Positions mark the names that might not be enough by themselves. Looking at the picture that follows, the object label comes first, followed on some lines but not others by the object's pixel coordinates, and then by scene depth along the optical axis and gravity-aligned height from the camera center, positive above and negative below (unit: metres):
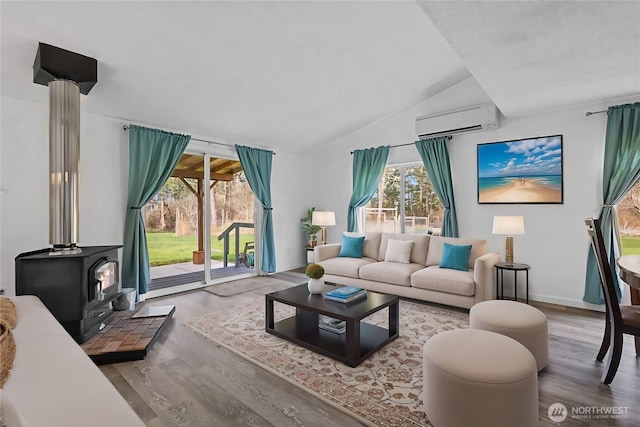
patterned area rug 1.97 -1.20
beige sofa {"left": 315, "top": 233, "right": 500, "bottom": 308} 3.52 -0.75
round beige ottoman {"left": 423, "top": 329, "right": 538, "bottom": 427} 1.54 -0.88
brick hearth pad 2.53 -1.11
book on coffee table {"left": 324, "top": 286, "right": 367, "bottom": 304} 2.85 -0.76
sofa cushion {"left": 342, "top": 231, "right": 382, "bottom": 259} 4.96 -0.52
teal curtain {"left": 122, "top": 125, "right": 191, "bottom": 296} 4.04 +0.32
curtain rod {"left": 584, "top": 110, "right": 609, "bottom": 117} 3.71 +1.19
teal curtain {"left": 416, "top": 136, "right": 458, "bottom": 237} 4.78 +0.56
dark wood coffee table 2.49 -1.12
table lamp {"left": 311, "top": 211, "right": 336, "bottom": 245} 5.67 -0.12
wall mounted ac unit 4.30 +1.32
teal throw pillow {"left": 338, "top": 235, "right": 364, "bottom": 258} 4.90 -0.55
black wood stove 2.64 -0.61
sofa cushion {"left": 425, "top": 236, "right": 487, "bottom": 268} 4.02 -0.46
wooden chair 2.16 -0.74
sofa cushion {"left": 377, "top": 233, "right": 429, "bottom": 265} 4.46 -0.48
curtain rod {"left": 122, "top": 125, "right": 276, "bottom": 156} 4.86 +1.14
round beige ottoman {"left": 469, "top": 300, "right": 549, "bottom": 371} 2.27 -0.83
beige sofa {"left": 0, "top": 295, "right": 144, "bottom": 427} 0.93 -0.62
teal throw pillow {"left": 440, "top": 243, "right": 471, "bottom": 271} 3.90 -0.57
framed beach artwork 4.03 +0.56
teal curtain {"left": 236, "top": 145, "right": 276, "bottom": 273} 5.57 +0.44
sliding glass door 4.65 -0.18
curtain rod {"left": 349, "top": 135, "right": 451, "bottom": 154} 5.30 +1.17
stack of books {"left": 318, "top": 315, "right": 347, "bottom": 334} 2.94 -1.08
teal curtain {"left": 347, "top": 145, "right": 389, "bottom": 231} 5.61 +0.69
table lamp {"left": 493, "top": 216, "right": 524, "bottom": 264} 3.82 -0.18
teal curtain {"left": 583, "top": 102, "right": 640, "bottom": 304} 3.51 +0.46
